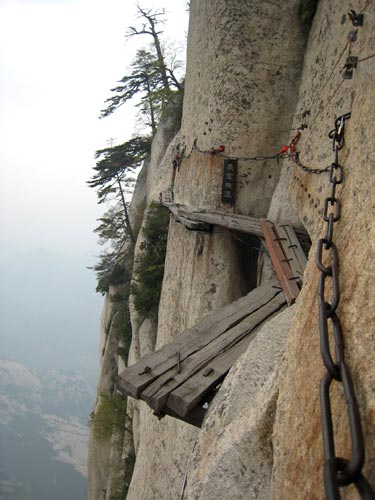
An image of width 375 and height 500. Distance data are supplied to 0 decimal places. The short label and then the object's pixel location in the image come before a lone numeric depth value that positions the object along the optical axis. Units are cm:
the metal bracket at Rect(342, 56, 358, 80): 326
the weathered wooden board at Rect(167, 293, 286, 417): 434
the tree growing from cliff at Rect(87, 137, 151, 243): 2373
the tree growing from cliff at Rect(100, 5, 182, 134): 2328
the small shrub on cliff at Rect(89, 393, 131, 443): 1906
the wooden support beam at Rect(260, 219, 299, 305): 622
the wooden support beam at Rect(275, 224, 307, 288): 669
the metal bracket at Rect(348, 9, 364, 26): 375
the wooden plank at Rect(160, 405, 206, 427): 443
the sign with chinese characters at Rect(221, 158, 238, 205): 1138
